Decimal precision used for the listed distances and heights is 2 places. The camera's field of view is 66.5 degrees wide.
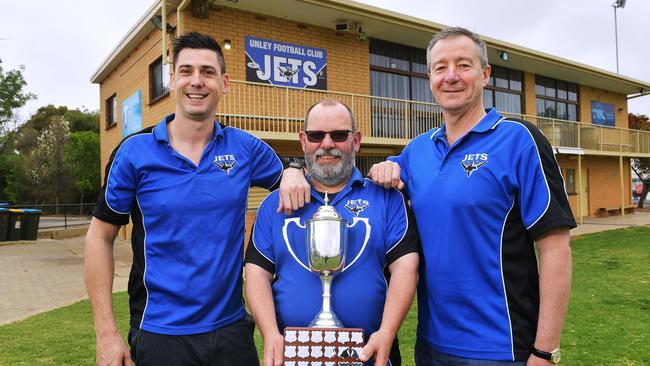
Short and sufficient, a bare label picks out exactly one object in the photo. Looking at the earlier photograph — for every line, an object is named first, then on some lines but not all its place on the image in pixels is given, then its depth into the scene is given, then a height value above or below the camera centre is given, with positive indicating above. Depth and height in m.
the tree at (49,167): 35.12 +1.90
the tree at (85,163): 35.44 +2.18
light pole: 30.27 +11.09
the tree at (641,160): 32.65 +1.67
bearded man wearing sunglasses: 2.15 -0.29
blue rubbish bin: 16.38 -1.00
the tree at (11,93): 31.75 +6.60
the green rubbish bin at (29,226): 16.59 -1.08
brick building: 11.26 +3.38
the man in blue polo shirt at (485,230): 1.97 -0.18
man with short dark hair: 2.29 -0.21
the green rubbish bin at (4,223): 16.14 -0.95
